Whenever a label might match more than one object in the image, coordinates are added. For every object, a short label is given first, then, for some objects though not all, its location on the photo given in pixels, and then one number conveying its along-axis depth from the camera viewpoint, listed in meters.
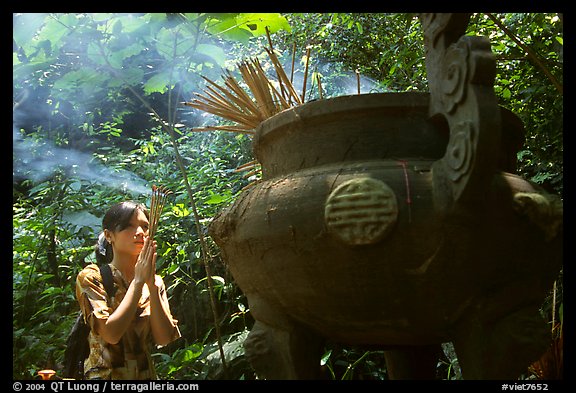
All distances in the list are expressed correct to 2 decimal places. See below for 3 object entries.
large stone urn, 1.03
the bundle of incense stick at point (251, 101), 1.61
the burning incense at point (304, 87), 1.66
